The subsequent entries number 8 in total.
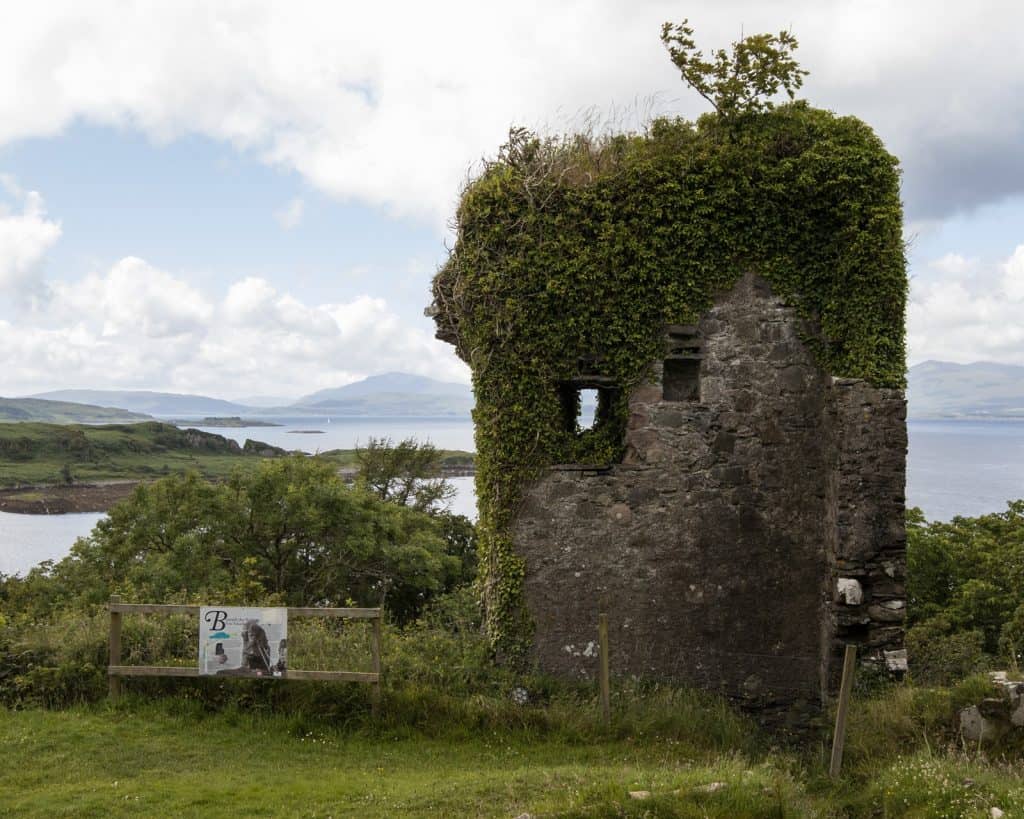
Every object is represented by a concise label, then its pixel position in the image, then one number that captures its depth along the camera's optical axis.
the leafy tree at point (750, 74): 9.41
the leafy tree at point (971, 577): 14.07
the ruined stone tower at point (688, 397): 9.16
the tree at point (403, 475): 32.91
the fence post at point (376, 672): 8.01
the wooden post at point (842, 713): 6.89
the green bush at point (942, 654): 9.05
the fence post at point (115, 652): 8.20
